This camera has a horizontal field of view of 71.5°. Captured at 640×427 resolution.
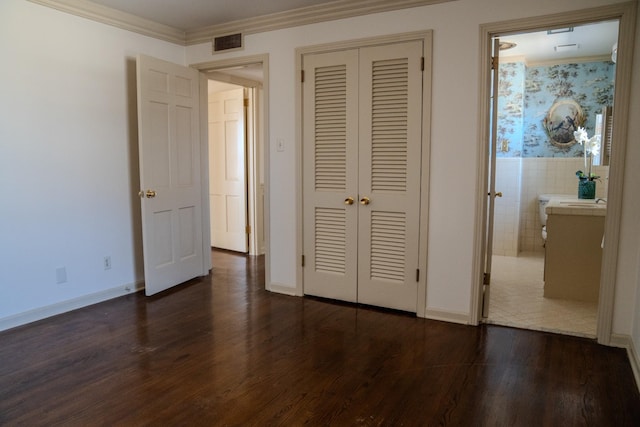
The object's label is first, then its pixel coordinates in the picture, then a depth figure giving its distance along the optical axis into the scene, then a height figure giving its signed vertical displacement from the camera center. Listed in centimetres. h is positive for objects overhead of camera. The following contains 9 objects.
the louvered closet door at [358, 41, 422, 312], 338 -5
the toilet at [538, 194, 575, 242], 563 -44
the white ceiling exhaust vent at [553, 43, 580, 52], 503 +136
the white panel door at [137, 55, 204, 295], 385 -8
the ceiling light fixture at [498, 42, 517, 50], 495 +135
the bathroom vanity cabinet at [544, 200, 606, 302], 387 -75
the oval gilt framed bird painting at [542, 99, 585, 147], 572 +58
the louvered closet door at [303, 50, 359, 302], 363 -7
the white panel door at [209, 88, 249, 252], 571 -8
